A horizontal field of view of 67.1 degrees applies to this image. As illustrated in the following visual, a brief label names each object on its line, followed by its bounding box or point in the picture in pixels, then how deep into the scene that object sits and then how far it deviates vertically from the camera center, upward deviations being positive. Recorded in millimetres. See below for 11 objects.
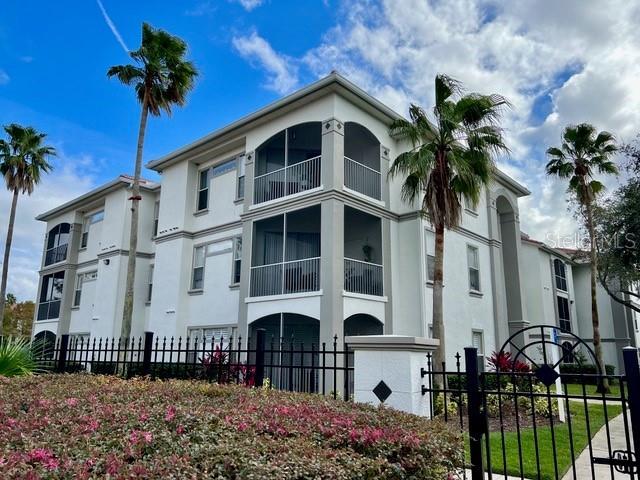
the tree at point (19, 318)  50100 +2717
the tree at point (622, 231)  17172 +4442
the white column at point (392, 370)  5875 -270
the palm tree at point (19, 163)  26672 +10051
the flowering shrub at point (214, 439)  2941 -673
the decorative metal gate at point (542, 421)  4485 -1552
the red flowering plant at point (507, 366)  14234 -482
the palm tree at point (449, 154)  14586 +5903
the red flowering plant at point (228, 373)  8618 -544
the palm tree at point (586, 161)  21797 +8563
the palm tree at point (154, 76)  18344 +10258
